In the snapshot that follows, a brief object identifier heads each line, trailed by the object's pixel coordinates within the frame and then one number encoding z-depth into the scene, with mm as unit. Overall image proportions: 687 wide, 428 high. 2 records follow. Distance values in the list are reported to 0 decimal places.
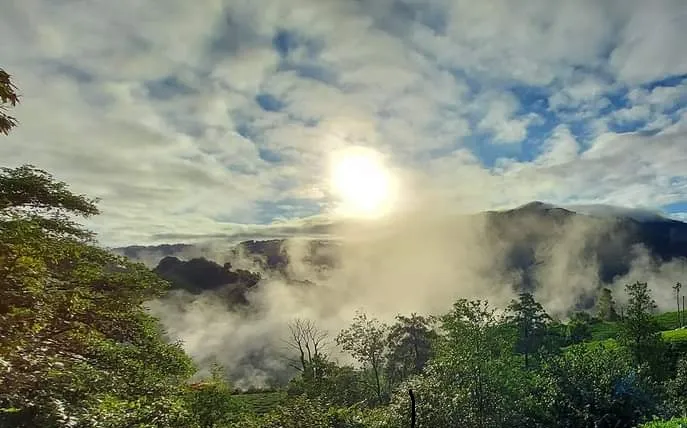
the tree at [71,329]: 17625
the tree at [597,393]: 36062
